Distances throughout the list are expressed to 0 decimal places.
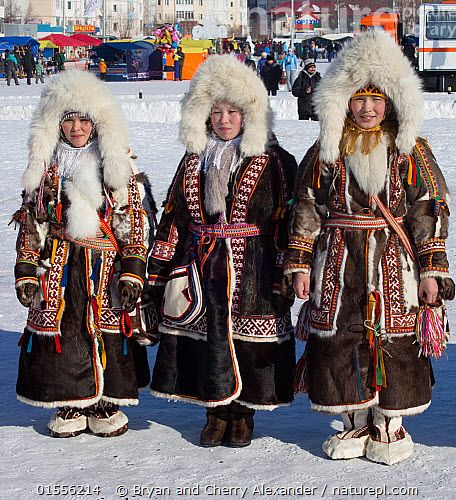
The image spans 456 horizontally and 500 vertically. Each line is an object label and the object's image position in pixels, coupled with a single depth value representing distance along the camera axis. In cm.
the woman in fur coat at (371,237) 339
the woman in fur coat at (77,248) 370
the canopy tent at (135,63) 3375
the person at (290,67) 2412
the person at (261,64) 2578
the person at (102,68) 3295
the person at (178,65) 3259
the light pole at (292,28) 4757
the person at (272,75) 2211
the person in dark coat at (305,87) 1602
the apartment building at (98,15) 7938
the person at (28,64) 3025
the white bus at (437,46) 2523
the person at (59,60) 3173
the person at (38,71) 3119
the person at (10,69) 3005
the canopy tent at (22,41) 4180
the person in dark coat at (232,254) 362
